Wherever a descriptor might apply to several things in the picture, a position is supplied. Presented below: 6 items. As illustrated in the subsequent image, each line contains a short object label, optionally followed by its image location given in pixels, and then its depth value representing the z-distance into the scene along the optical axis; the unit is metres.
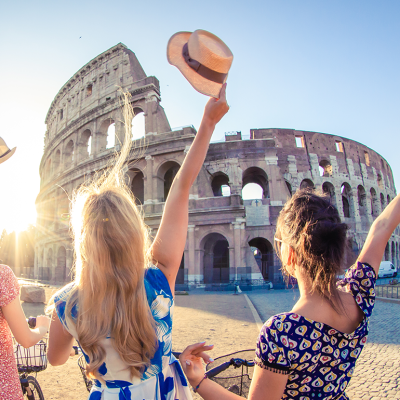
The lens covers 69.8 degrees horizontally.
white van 24.73
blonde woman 1.00
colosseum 18.48
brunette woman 1.01
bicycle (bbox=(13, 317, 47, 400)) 2.51
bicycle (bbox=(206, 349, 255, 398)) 1.94
